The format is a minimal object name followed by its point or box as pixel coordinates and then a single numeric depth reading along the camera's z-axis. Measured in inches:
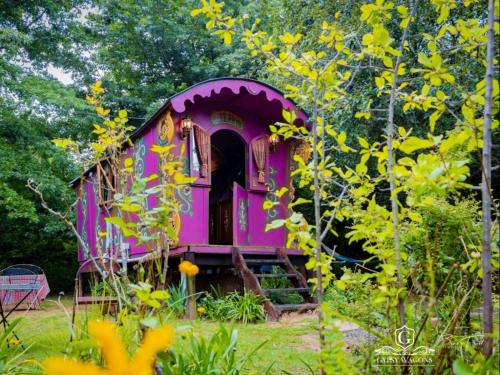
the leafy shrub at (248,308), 227.5
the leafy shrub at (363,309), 90.3
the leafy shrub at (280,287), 257.0
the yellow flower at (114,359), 13.5
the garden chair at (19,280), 343.9
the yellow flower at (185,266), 74.0
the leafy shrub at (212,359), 76.8
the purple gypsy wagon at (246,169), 274.4
